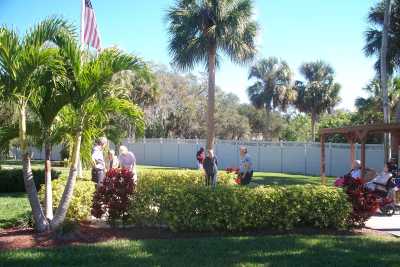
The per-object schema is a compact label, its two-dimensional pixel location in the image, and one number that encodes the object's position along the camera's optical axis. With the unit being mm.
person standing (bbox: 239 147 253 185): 14234
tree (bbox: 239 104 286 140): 58406
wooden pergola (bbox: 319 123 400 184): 12957
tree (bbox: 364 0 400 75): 22219
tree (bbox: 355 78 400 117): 29297
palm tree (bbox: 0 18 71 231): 7078
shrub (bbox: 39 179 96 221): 8859
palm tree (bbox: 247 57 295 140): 41859
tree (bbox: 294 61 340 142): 40062
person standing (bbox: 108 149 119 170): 12903
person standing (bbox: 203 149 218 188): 14156
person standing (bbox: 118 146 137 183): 12203
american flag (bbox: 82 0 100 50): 14141
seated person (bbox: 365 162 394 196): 11656
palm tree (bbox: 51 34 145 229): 7449
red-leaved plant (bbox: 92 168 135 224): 8305
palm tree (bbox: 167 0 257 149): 21734
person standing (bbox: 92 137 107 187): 10758
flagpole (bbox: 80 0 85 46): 13756
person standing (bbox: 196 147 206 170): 20156
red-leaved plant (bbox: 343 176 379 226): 8711
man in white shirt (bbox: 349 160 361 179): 13349
